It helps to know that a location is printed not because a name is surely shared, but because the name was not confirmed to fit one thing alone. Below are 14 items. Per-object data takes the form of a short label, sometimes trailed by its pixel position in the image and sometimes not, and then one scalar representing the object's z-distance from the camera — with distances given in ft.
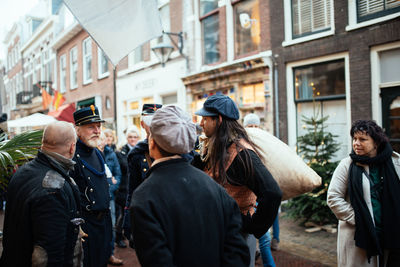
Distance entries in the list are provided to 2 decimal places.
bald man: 6.63
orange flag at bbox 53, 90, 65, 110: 42.37
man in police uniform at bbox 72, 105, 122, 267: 9.85
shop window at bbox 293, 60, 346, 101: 23.53
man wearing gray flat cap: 4.92
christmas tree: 19.90
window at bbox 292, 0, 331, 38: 24.29
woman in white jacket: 9.23
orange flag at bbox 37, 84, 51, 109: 47.88
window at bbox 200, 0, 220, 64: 33.32
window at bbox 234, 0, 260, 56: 29.32
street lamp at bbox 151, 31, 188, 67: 33.22
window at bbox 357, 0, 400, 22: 20.65
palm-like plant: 10.00
